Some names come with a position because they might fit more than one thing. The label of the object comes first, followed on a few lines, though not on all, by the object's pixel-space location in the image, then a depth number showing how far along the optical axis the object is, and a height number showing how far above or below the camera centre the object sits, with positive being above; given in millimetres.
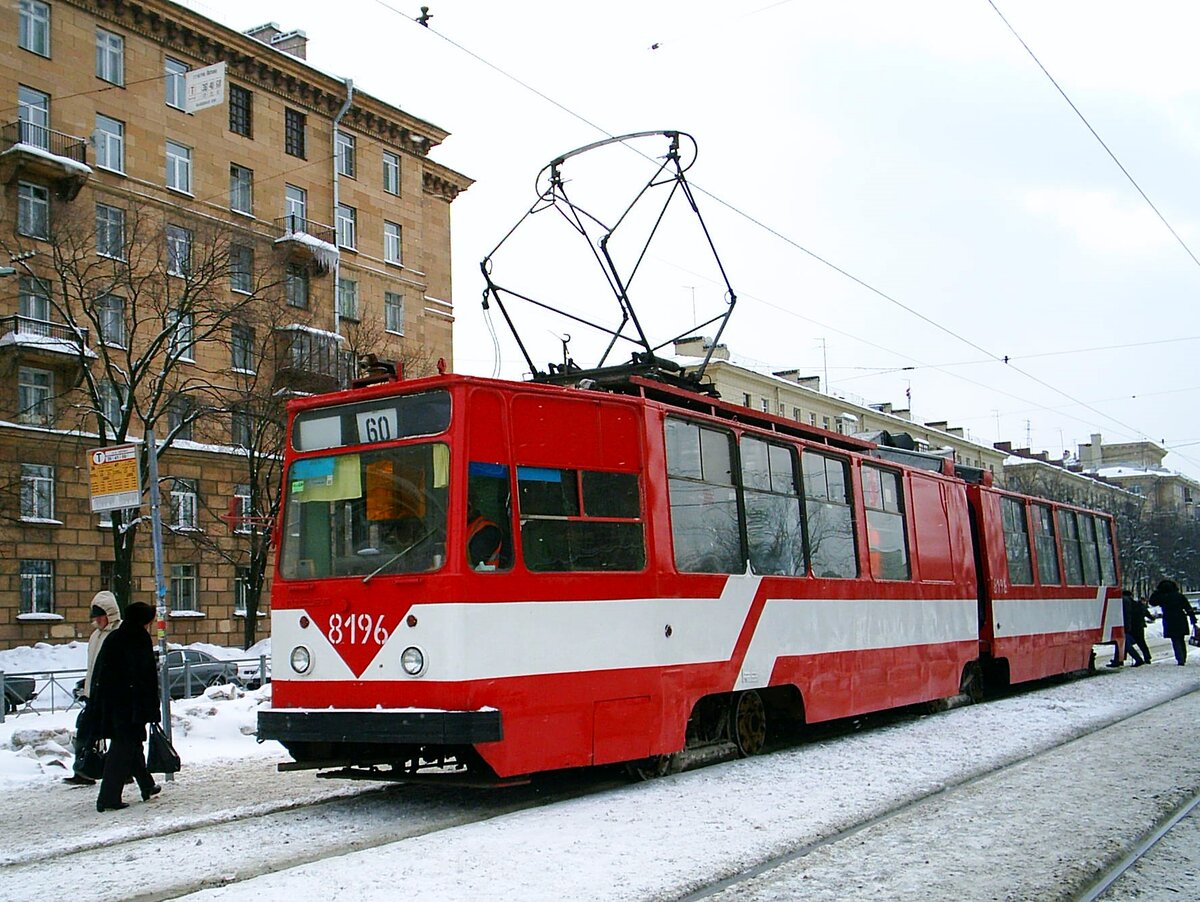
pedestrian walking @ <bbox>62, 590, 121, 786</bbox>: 10088 +119
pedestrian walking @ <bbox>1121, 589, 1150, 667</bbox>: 25275 -666
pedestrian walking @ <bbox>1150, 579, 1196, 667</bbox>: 23938 -431
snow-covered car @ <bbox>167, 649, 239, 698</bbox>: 27062 -539
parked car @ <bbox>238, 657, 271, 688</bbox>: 27047 -703
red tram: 8664 +333
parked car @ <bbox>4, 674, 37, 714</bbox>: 22531 -673
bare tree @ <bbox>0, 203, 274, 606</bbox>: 30938 +8934
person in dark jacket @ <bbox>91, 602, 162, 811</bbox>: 9539 -392
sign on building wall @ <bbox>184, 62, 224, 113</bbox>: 35125 +15793
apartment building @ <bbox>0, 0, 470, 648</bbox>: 32812 +9966
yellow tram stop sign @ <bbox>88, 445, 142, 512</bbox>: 11547 +1553
